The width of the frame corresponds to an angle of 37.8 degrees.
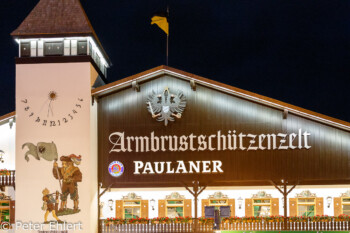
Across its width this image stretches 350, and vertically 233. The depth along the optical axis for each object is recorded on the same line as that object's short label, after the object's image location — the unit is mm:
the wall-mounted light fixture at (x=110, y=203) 27784
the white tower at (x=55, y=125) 25531
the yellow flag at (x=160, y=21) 27844
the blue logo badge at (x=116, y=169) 26672
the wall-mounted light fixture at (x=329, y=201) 27078
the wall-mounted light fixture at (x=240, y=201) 27531
